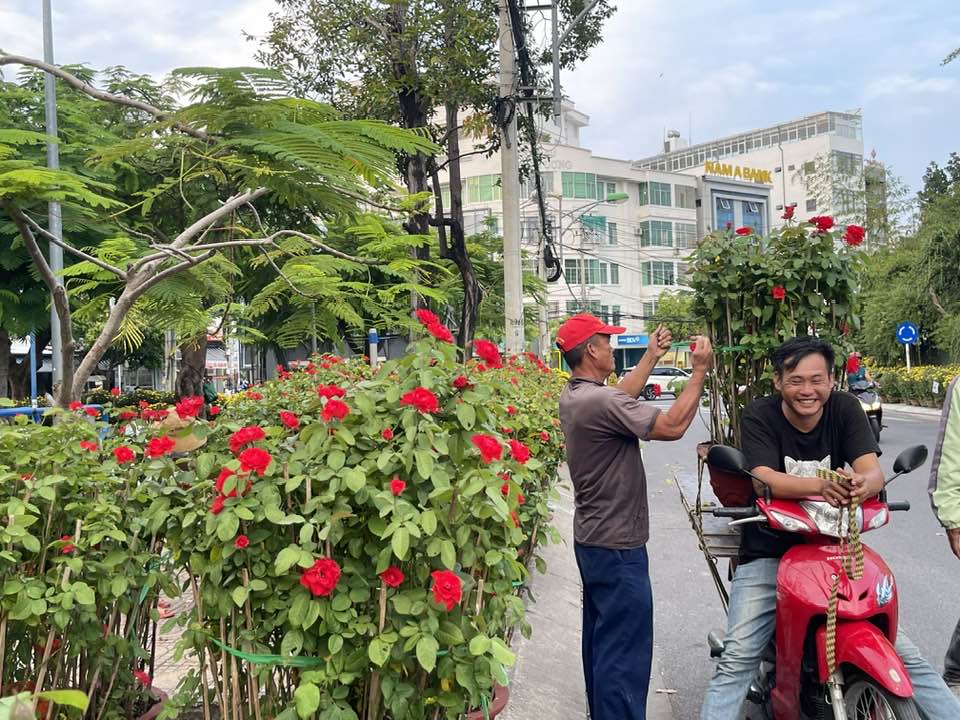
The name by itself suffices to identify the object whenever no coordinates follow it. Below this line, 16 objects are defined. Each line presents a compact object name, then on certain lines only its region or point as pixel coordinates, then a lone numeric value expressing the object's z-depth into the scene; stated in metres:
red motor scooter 2.70
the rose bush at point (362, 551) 2.19
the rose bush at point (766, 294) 4.34
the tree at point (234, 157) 3.18
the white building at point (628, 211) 49.53
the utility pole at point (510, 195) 10.65
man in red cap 3.27
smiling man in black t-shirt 3.06
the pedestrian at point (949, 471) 3.31
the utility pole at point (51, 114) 8.30
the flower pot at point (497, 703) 3.18
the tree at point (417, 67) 10.98
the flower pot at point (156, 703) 3.20
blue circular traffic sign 26.03
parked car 34.97
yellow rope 2.72
